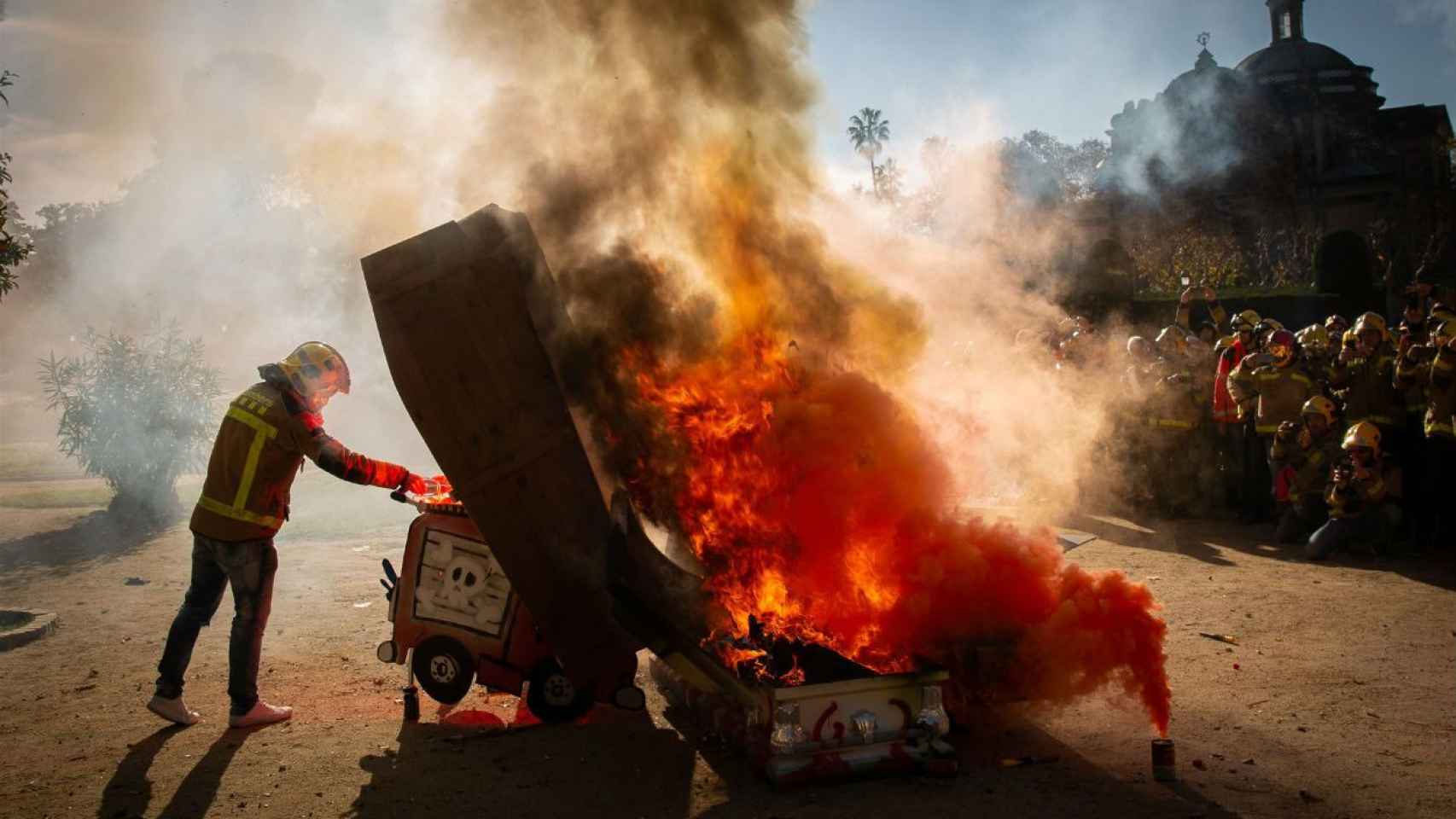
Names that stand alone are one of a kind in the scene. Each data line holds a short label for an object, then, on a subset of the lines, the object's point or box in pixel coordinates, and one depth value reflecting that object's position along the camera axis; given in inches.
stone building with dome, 1605.6
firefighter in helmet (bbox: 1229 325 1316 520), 450.0
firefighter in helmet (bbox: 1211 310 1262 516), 485.1
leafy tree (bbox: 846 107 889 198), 2437.0
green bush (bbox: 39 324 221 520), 580.1
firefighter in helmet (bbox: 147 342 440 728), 229.6
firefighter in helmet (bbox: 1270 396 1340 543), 420.2
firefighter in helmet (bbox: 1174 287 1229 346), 571.2
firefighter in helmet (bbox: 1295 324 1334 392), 463.2
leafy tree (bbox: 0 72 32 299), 395.9
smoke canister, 184.2
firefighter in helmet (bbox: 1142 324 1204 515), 503.5
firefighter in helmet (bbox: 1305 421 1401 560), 385.7
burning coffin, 189.0
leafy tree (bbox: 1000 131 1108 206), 1200.4
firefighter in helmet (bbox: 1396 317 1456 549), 385.1
